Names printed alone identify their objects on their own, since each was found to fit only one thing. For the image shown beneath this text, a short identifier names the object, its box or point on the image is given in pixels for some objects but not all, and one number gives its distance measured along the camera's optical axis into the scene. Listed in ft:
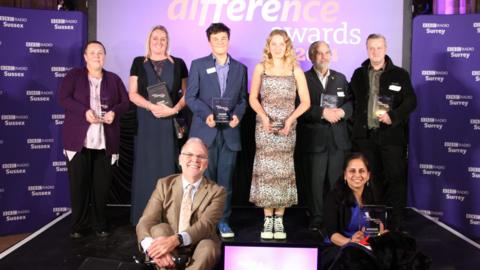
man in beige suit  9.87
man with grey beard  14.85
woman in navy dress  14.75
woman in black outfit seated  11.47
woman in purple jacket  13.99
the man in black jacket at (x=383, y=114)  14.60
